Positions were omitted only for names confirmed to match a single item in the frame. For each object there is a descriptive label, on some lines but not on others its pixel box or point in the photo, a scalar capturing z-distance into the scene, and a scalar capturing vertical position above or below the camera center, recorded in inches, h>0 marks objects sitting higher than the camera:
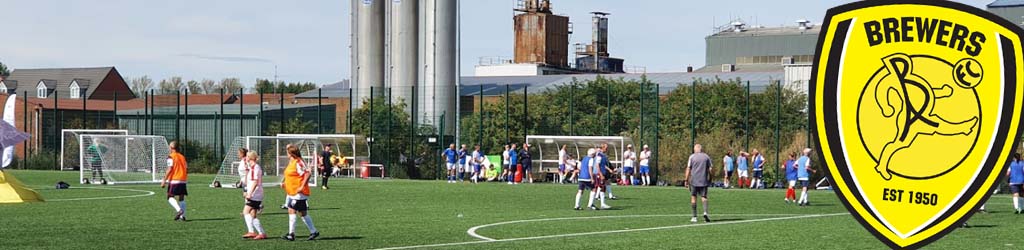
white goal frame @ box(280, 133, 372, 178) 2267.5 -48.7
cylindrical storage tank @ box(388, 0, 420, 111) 2819.9 +170.8
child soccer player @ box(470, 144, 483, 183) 2048.5 -57.6
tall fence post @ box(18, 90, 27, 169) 2659.9 -70.7
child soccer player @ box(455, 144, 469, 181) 2106.3 -67.3
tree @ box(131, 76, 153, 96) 5792.3 +169.0
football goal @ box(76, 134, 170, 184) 1812.3 -53.4
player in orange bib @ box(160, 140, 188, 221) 988.6 -44.7
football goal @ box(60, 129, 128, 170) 2519.7 -62.6
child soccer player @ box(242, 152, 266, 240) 791.1 -46.1
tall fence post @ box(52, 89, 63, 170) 2628.0 -34.1
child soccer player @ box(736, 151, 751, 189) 1877.5 -62.3
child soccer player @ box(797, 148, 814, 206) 1328.7 -46.4
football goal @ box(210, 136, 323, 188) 1804.7 -53.3
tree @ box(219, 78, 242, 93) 5870.6 +177.8
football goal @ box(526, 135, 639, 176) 2124.8 -39.2
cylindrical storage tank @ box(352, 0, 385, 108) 3011.8 +184.3
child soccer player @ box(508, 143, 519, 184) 2047.2 -62.0
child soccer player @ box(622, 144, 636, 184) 1950.1 -59.3
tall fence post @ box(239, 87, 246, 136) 2485.2 +5.3
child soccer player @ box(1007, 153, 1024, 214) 1138.7 -45.7
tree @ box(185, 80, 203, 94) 5934.1 +167.6
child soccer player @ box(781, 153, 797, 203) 1374.3 -57.8
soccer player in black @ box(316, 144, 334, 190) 1662.2 -52.1
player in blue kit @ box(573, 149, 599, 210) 1197.1 -46.9
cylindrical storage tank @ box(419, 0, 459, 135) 2632.9 +148.4
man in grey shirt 995.9 -36.9
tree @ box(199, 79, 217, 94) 6060.0 +171.1
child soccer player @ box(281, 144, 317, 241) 756.0 -37.1
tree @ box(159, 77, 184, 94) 5969.5 +175.2
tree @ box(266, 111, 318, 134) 2515.7 -7.6
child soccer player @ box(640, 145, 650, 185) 1961.1 -59.6
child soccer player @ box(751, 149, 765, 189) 1850.4 -59.8
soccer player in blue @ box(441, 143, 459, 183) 2086.6 -57.6
